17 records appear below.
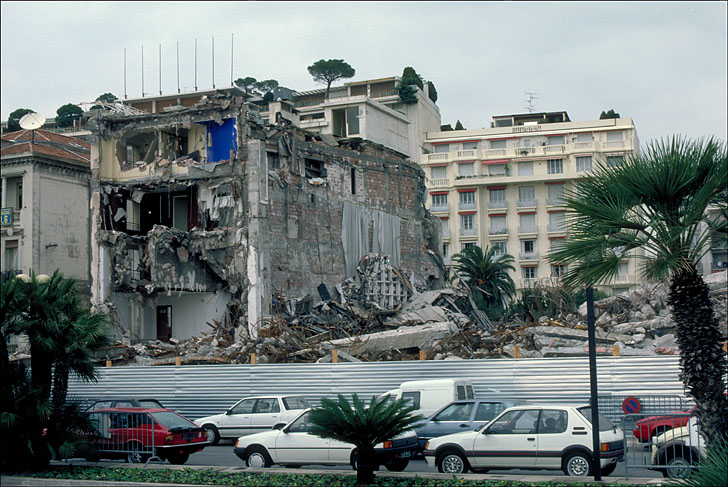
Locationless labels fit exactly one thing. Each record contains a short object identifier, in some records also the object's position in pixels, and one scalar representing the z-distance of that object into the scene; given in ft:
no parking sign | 59.93
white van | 64.23
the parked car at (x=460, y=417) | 54.90
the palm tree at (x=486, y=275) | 189.26
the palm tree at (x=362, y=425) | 42.01
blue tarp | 122.72
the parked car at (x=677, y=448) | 42.45
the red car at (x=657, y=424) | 44.83
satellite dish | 140.97
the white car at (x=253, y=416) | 70.33
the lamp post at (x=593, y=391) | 41.45
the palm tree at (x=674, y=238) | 38.24
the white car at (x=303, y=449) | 51.13
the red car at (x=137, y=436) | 55.26
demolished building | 121.08
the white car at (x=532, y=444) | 47.29
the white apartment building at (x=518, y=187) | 226.99
